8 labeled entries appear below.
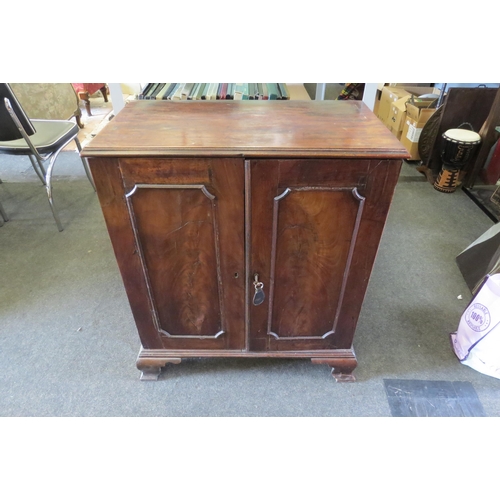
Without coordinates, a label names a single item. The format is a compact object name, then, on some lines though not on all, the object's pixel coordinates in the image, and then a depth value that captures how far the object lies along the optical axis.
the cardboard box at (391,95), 2.98
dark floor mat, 1.18
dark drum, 2.20
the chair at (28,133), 1.59
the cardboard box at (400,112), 2.59
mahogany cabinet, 0.82
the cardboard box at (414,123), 2.52
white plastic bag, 1.18
